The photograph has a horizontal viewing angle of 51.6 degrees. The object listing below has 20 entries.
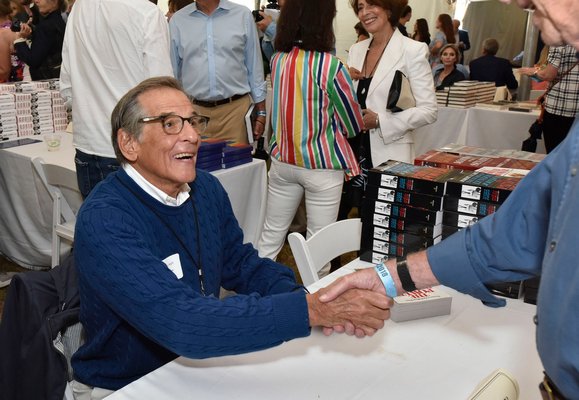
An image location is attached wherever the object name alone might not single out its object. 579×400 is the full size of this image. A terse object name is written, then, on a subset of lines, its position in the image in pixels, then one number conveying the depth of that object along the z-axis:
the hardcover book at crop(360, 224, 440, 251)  1.96
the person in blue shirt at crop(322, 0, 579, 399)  0.95
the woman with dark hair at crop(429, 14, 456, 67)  8.13
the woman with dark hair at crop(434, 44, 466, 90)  5.93
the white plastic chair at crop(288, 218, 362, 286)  1.97
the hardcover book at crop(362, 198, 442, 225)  1.94
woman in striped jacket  2.78
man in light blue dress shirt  3.92
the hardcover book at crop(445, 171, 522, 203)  1.83
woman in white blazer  2.99
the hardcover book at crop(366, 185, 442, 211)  1.92
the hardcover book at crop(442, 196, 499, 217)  1.85
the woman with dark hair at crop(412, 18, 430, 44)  8.24
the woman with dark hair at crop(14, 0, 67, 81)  4.83
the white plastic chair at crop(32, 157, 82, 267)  3.13
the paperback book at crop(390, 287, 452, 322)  1.60
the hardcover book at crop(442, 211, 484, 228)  1.89
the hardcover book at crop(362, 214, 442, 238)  1.95
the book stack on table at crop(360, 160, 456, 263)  1.94
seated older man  1.36
